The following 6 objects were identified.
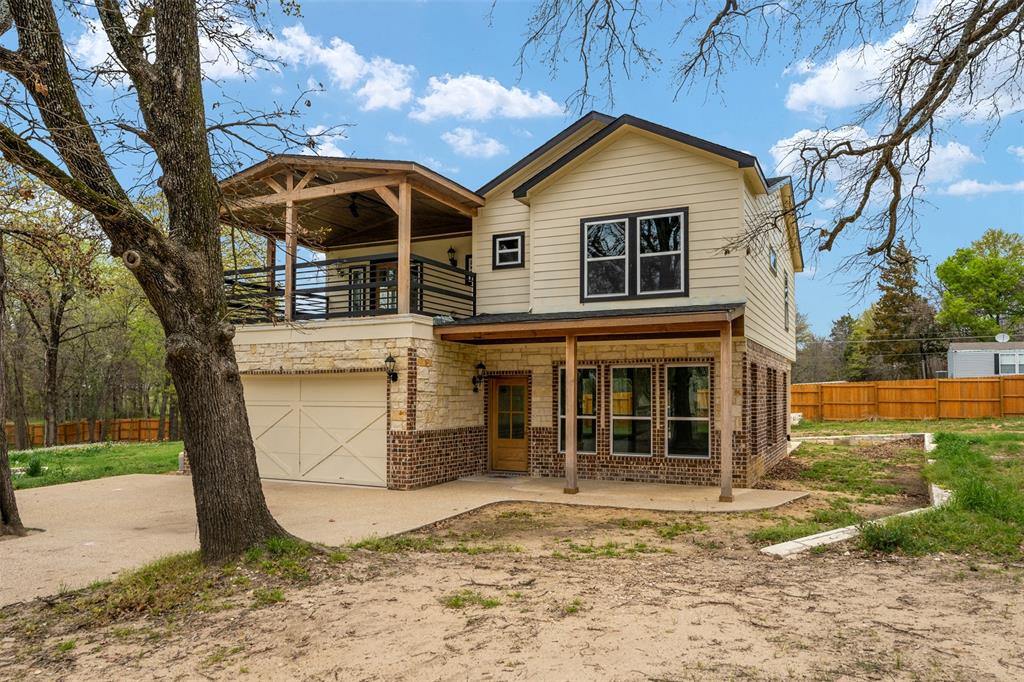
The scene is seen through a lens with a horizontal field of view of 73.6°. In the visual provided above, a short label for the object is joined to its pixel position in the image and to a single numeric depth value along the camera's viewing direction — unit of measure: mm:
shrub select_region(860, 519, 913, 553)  6809
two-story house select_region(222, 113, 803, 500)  11805
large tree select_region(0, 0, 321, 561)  5887
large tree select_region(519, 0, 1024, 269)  6320
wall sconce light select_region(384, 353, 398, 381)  11859
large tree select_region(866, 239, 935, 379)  41094
